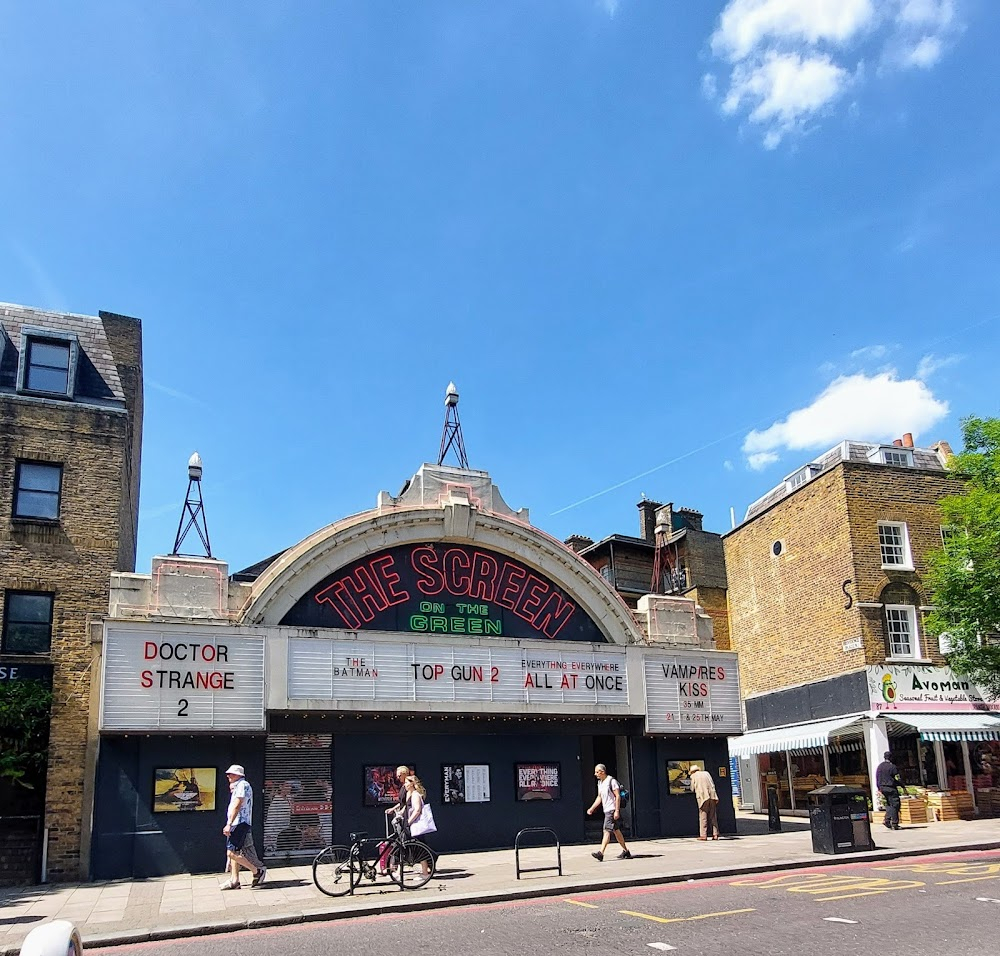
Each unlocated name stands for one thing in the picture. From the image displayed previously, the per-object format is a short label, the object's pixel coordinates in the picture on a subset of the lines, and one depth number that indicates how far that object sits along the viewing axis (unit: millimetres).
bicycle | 13883
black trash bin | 16797
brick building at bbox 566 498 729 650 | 37781
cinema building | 17453
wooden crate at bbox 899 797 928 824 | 23578
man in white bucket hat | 14626
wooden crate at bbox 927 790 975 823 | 24281
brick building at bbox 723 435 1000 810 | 26000
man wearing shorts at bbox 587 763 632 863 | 16969
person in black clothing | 21906
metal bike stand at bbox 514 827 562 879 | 14352
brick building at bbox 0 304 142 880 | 17719
